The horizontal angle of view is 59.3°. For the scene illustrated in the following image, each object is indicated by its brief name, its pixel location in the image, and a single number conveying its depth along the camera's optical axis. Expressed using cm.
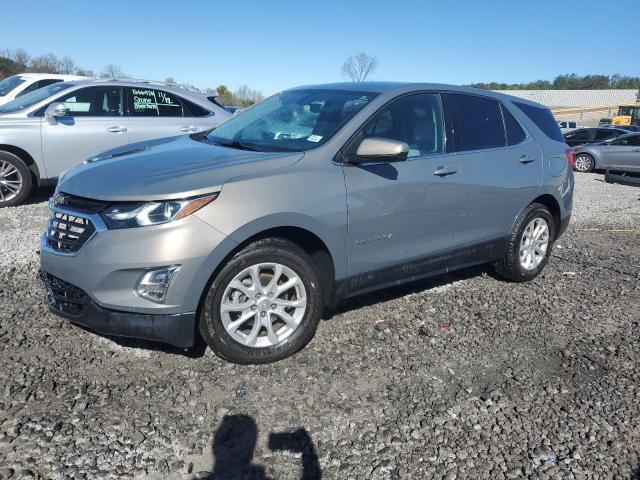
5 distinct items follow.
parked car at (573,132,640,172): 1589
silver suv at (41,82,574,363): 312
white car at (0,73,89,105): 1238
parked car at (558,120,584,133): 3409
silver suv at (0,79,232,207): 740
